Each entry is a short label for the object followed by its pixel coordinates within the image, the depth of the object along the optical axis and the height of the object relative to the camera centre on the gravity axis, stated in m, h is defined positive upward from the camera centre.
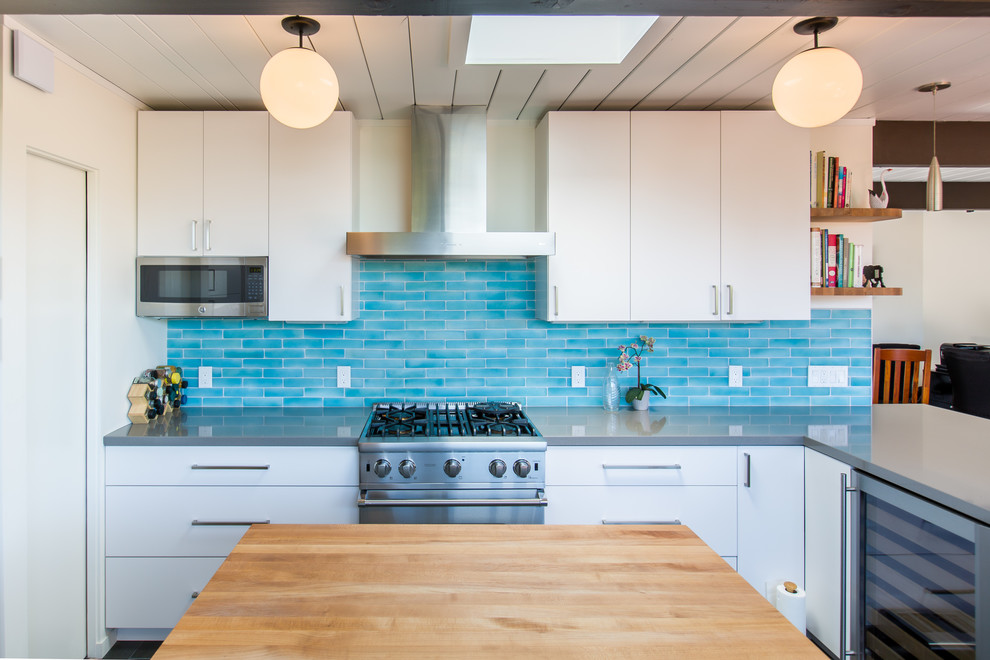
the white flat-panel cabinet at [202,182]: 2.67 +0.65
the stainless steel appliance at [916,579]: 1.57 -0.74
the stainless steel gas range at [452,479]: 2.34 -0.59
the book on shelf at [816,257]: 2.83 +0.35
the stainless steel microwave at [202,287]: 2.67 +0.18
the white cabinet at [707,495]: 2.42 -0.67
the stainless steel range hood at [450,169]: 2.76 +0.74
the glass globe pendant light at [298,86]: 1.77 +0.72
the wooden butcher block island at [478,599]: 0.95 -0.49
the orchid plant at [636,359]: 2.96 -0.15
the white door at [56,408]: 2.12 -0.31
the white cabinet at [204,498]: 2.41 -0.69
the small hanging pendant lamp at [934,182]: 2.47 +0.62
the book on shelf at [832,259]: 2.85 +0.34
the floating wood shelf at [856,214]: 2.75 +0.54
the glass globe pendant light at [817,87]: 1.76 +0.73
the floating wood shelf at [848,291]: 2.78 +0.19
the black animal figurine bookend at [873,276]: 2.87 +0.27
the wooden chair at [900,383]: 3.73 -0.33
